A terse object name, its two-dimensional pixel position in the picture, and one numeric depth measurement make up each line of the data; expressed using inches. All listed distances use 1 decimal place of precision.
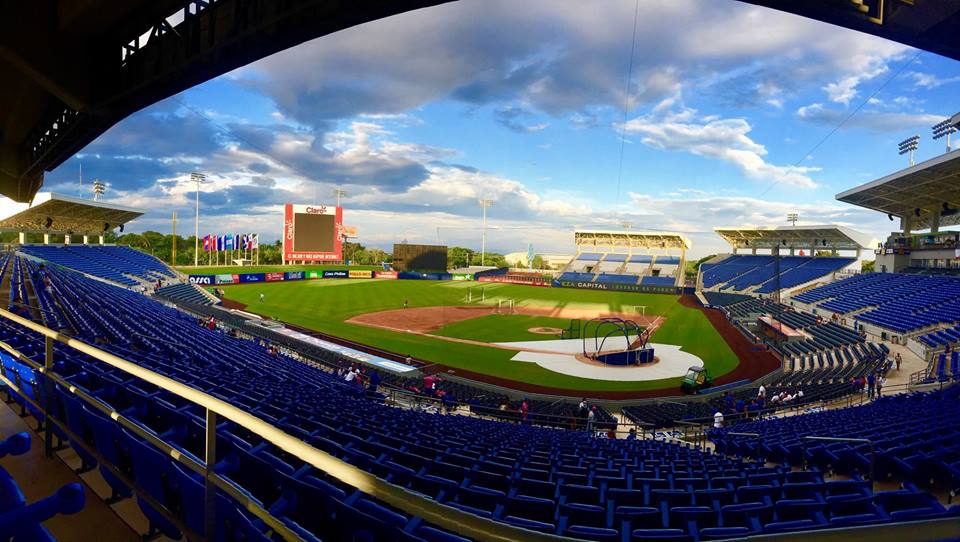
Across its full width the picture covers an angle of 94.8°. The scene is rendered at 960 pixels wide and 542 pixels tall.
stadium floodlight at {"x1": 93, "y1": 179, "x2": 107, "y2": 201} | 2666.1
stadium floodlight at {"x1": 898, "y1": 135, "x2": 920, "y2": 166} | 1740.5
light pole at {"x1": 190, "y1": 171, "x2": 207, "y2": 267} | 3009.8
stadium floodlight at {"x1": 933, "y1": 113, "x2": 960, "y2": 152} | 1410.2
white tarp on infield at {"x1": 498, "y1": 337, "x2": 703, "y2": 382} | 992.9
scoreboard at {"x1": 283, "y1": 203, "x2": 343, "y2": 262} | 3221.0
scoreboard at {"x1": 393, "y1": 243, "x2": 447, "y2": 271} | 3121.3
